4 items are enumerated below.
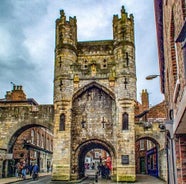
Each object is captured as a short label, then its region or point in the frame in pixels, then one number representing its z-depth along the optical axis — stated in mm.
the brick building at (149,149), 20184
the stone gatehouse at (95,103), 18242
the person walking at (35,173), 19197
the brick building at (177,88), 4096
